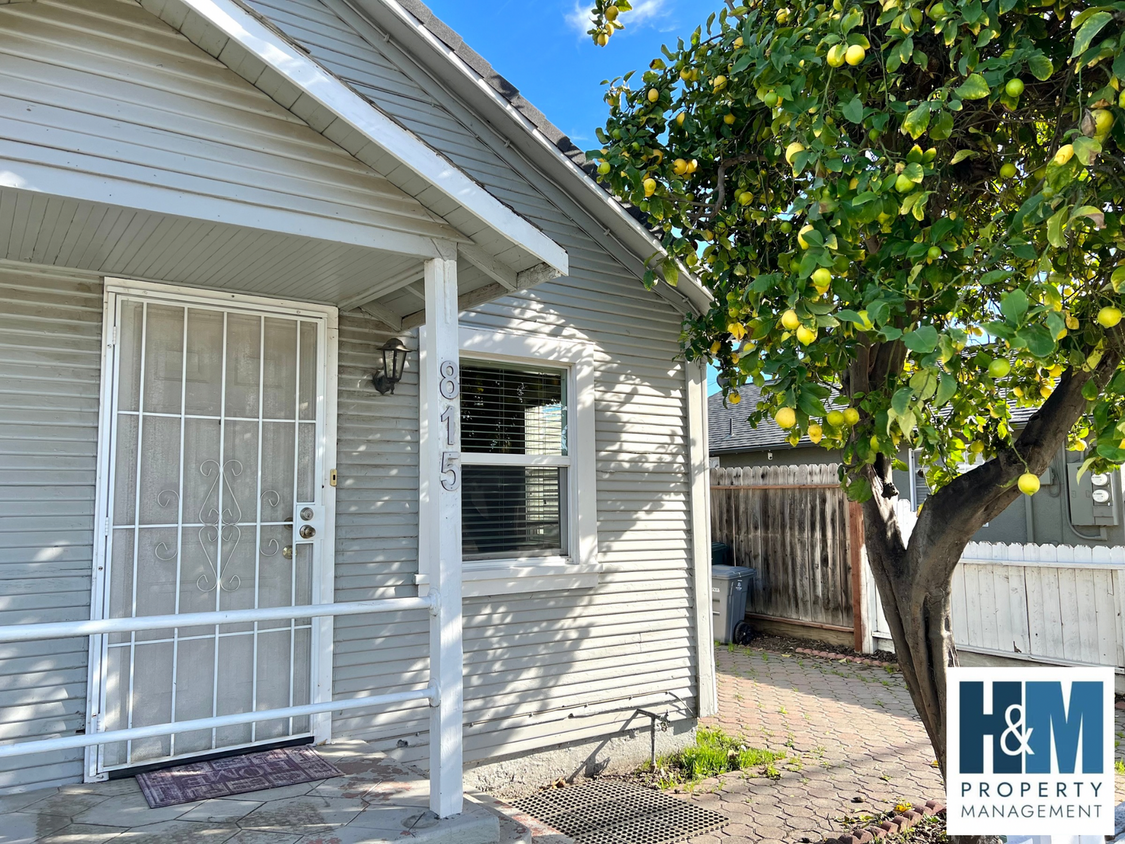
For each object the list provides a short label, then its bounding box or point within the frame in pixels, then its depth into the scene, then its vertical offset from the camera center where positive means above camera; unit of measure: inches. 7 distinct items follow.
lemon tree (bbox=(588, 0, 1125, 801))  108.9 +40.4
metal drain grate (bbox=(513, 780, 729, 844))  183.3 -80.2
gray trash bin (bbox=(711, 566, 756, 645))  400.5 -56.9
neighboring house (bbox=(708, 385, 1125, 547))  391.5 -13.1
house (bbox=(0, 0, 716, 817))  124.3 +18.3
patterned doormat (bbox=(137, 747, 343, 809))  141.9 -53.8
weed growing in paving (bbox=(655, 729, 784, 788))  225.3 -79.8
